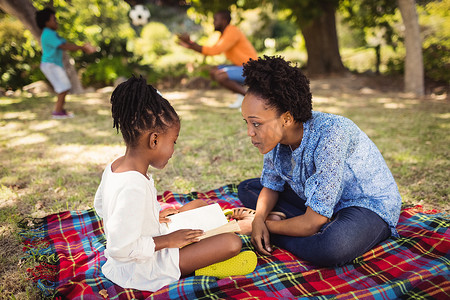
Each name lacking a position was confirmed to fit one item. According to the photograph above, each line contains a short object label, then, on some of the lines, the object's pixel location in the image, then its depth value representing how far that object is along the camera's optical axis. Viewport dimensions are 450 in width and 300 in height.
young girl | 1.62
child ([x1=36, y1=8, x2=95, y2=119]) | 5.93
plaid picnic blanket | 1.82
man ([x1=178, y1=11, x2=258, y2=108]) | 5.72
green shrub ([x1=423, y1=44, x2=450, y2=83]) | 7.99
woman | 1.97
